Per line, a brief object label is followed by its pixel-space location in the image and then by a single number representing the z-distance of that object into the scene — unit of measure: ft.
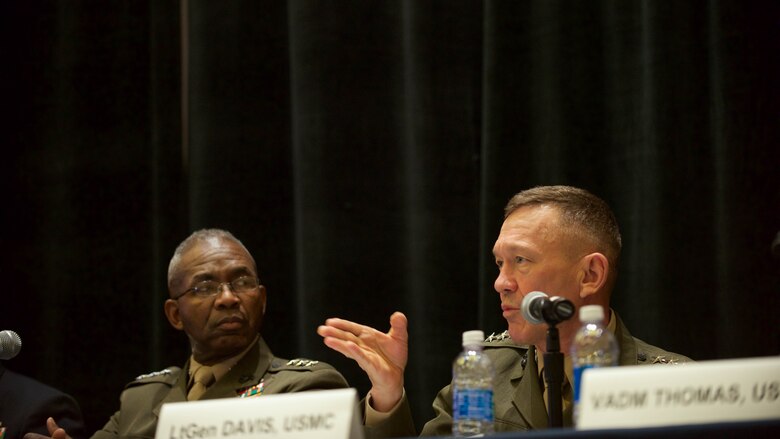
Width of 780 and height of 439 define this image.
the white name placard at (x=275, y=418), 11.70
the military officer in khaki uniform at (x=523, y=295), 16.58
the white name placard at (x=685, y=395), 10.89
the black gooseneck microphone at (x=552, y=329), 13.58
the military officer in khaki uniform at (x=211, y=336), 21.99
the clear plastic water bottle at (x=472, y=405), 13.83
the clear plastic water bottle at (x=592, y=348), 14.73
